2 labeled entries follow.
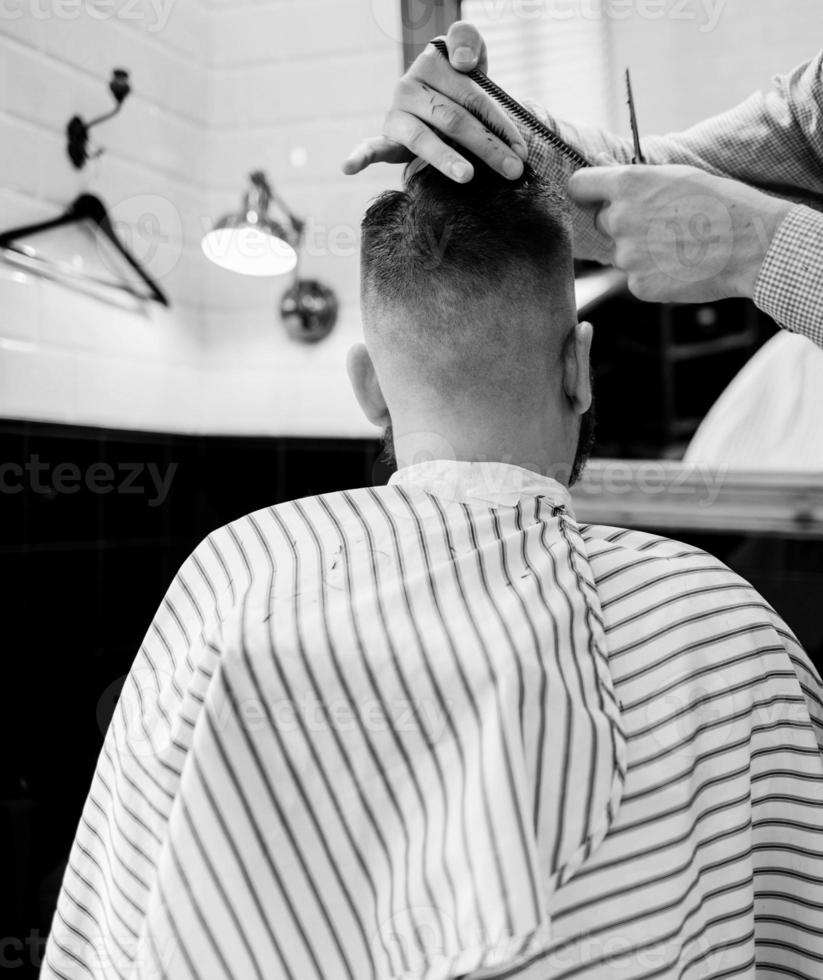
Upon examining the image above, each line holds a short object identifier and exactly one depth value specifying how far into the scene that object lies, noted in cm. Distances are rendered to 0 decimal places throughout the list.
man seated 91
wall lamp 292
